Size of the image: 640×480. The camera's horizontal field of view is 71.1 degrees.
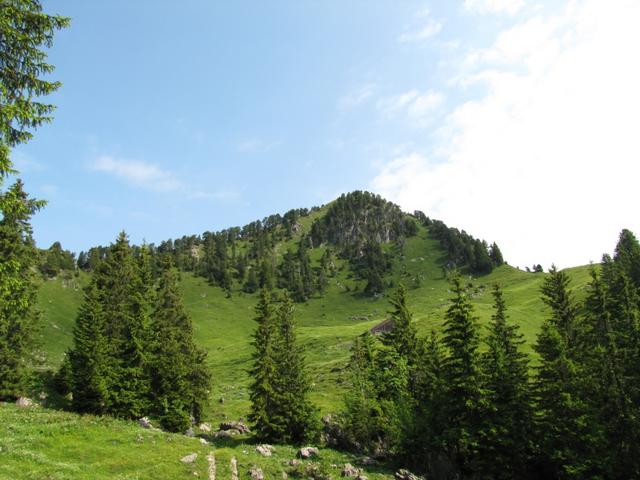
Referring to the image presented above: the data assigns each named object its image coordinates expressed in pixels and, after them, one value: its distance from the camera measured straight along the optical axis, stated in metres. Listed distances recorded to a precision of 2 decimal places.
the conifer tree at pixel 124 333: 49.28
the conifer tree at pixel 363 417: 48.53
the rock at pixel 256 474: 33.75
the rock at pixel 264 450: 41.35
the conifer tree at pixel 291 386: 50.34
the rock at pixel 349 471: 36.62
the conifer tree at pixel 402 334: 52.94
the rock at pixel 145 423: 45.84
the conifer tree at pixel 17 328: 51.00
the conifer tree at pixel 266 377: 49.53
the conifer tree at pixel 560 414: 35.47
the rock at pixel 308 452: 41.97
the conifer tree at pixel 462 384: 38.12
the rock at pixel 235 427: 56.07
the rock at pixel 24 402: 48.70
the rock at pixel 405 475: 37.09
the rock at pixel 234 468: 33.50
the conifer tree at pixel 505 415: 36.97
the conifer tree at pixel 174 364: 50.81
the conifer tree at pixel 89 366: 49.25
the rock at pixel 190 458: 34.38
